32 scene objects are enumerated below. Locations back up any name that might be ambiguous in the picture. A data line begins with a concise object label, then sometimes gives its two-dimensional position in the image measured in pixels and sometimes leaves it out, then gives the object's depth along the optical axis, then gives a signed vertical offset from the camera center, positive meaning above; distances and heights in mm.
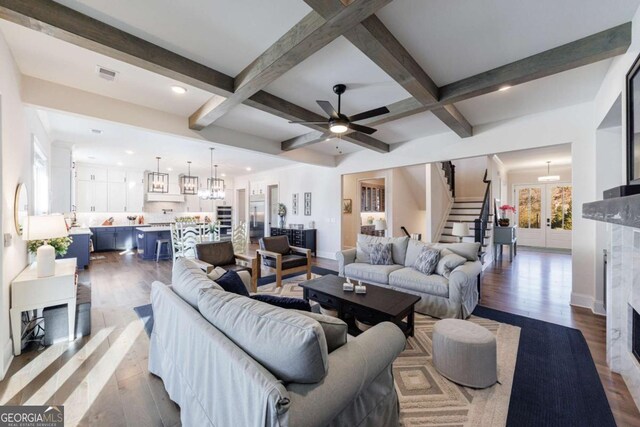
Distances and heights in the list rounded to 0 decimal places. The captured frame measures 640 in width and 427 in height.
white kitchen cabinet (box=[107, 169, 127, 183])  8195 +1145
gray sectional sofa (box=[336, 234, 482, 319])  3135 -878
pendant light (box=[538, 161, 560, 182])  8008 +1086
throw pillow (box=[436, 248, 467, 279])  3355 -670
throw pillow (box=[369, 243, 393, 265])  4133 -684
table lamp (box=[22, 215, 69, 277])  2539 -227
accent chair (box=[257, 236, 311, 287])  4449 -841
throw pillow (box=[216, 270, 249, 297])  1979 -557
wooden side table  6535 -624
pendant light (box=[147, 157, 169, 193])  7654 +939
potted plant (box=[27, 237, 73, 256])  2984 -394
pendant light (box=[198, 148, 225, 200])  7531 +595
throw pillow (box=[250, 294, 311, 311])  1645 -578
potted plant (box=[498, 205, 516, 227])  6742 -231
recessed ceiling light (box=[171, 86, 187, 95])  3139 +1499
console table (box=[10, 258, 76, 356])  2377 -799
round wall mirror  2549 +30
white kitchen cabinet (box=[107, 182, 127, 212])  8227 +459
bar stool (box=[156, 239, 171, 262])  6680 -843
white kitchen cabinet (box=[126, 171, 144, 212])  8578 +668
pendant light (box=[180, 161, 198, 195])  7980 +796
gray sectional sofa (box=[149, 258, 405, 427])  1038 -733
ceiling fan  3059 +1116
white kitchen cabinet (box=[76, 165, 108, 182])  7691 +1154
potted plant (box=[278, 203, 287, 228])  8617 +34
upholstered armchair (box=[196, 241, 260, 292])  4008 -737
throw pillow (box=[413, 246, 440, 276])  3529 -672
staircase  6340 -142
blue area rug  1730 -1350
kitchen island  6844 -785
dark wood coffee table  2537 -945
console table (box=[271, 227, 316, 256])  7531 -763
